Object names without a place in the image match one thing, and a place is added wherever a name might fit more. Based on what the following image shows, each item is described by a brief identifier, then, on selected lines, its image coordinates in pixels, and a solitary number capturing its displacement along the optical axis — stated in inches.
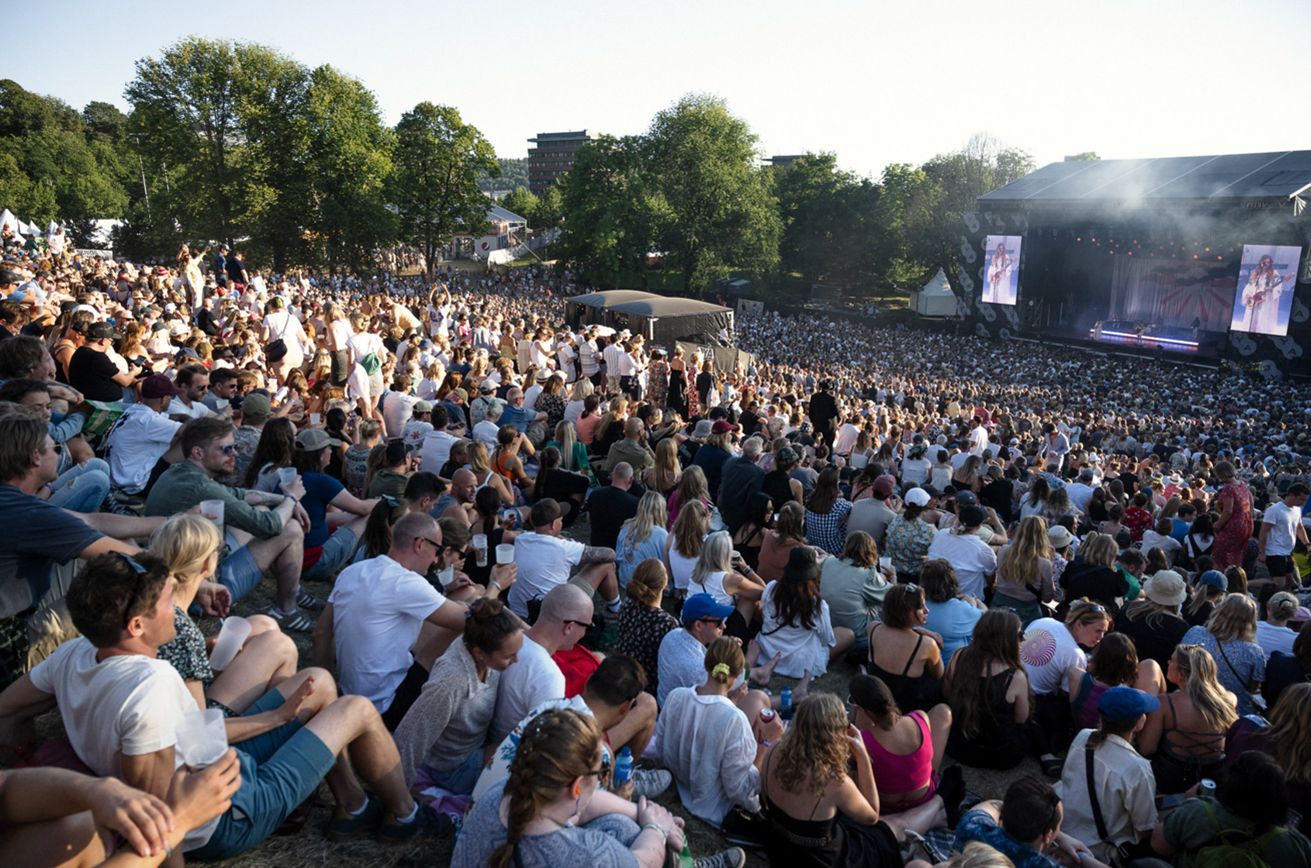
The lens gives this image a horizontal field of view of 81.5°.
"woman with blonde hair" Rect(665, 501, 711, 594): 207.3
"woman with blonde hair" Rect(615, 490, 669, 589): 211.9
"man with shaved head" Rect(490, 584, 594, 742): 125.2
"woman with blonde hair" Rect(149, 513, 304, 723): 108.0
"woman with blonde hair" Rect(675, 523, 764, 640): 192.7
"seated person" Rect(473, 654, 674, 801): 120.8
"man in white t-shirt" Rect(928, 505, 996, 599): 225.8
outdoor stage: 1087.6
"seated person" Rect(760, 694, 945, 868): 119.2
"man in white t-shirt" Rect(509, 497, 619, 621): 193.3
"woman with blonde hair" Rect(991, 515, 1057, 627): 218.8
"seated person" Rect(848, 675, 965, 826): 135.3
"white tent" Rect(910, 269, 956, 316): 1867.6
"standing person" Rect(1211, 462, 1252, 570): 331.6
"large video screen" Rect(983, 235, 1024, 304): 1449.3
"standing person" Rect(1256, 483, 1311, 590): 338.0
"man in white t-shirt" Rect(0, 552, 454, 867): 88.1
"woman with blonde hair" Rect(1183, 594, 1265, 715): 180.5
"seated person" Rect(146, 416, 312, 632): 157.5
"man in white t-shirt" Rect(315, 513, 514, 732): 136.0
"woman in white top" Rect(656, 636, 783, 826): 133.5
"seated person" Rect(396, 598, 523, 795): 119.6
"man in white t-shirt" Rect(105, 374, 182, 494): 210.2
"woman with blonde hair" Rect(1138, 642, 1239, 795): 152.3
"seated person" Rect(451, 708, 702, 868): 84.9
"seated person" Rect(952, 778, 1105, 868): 112.1
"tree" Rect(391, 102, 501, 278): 1781.5
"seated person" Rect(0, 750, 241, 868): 80.6
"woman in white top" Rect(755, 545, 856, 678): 178.7
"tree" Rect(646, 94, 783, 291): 1759.4
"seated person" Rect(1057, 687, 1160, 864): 134.6
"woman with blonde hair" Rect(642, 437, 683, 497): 267.4
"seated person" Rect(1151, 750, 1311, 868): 114.4
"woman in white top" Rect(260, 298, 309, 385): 357.1
